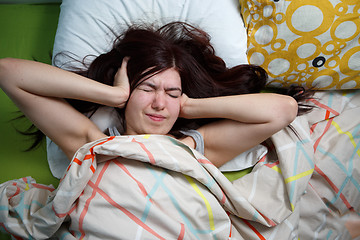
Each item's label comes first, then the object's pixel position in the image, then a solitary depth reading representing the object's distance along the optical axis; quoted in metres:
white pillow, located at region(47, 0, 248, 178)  1.27
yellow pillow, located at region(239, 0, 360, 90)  1.12
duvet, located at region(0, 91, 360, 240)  0.90
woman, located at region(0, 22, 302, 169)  0.99
